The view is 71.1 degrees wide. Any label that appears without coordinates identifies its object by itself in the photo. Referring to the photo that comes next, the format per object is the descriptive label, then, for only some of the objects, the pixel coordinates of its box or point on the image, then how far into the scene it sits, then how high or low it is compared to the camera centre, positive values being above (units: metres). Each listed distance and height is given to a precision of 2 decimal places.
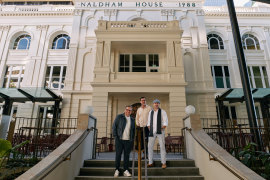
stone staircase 5.14 -0.67
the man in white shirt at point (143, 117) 6.11 +1.01
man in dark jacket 5.33 +0.35
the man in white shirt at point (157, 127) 5.70 +0.64
